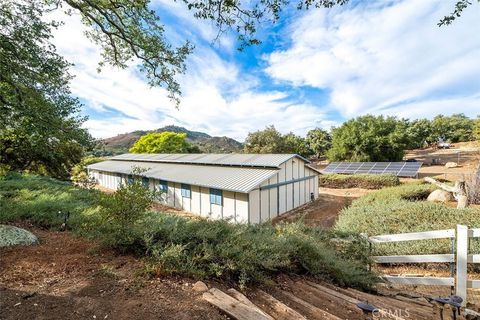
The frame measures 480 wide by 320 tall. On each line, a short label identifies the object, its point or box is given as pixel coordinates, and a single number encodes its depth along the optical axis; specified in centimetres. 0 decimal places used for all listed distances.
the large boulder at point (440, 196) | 1103
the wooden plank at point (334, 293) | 283
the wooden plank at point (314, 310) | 231
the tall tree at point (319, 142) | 4506
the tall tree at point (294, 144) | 3531
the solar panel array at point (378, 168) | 2084
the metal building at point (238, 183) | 1240
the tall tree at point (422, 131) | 4069
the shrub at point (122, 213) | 338
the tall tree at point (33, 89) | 437
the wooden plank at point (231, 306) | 207
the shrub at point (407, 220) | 541
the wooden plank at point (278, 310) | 221
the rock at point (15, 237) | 375
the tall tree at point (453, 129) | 4800
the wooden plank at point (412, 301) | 332
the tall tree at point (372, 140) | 2842
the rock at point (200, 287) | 252
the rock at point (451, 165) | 2827
